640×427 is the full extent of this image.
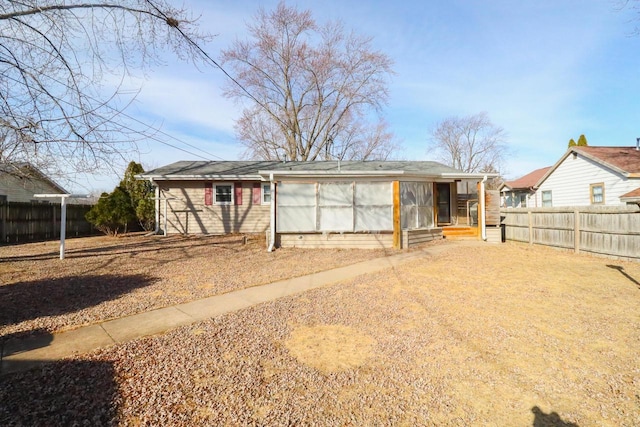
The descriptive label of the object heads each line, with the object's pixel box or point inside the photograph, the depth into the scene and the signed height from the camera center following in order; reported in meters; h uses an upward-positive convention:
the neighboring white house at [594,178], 14.12 +1.93
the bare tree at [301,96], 24.27 +10.29
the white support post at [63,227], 9.16 -0.30
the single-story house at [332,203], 11.18 +0.51
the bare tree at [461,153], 37.81 +7.67
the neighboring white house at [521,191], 23.13 +1.96
